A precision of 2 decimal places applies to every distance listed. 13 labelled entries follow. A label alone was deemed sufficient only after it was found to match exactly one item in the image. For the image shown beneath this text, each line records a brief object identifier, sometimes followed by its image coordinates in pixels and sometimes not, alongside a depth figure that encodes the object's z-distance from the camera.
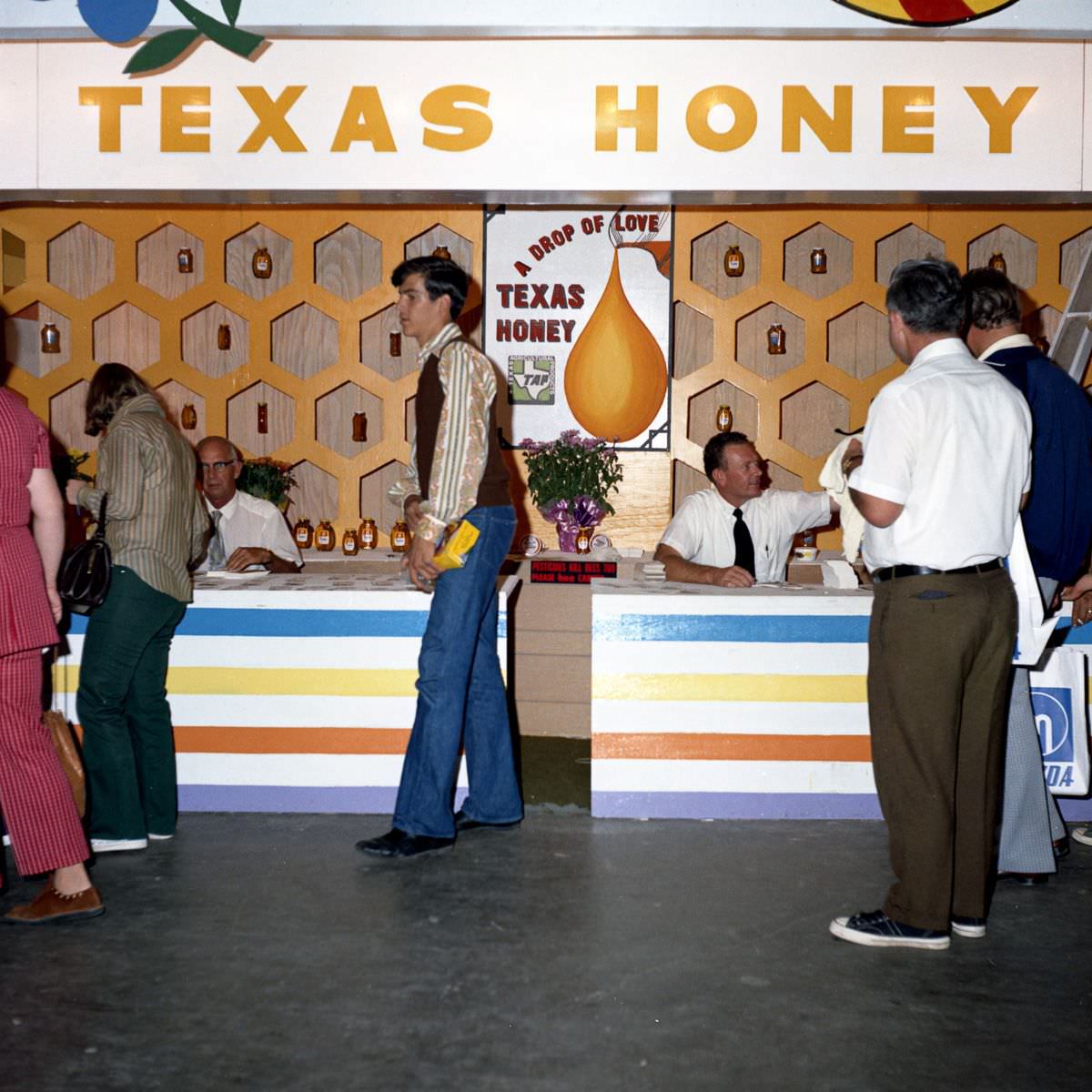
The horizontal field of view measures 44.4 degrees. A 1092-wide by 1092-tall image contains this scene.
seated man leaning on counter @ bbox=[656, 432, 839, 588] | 4.46
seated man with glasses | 4.92
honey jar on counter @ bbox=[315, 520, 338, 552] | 6.18
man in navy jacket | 3.12
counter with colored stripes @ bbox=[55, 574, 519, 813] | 3.76
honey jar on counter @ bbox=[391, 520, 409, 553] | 6.10
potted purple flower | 5.79
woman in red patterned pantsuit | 2.85
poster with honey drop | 6.45
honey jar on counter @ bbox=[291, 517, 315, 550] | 6.34
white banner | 3.69
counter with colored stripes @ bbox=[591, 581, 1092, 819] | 3.73
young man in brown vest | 3.31
